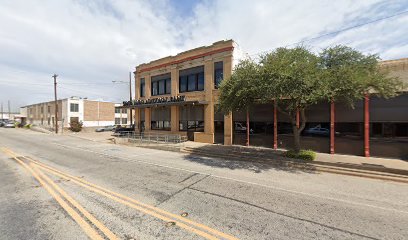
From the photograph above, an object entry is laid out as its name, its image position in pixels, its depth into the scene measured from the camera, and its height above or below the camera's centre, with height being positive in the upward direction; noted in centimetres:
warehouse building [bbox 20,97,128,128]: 4463 +156
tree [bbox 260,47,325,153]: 940 +201
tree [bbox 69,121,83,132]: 3884 -144
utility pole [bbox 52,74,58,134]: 3861 +705
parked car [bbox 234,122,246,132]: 1777 -78
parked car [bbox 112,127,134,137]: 2745 -195
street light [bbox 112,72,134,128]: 2830 +492
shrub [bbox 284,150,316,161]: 1128 -217
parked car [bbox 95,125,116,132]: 4148 -217
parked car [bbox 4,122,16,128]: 5580 -176
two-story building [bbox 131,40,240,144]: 1898 +302
